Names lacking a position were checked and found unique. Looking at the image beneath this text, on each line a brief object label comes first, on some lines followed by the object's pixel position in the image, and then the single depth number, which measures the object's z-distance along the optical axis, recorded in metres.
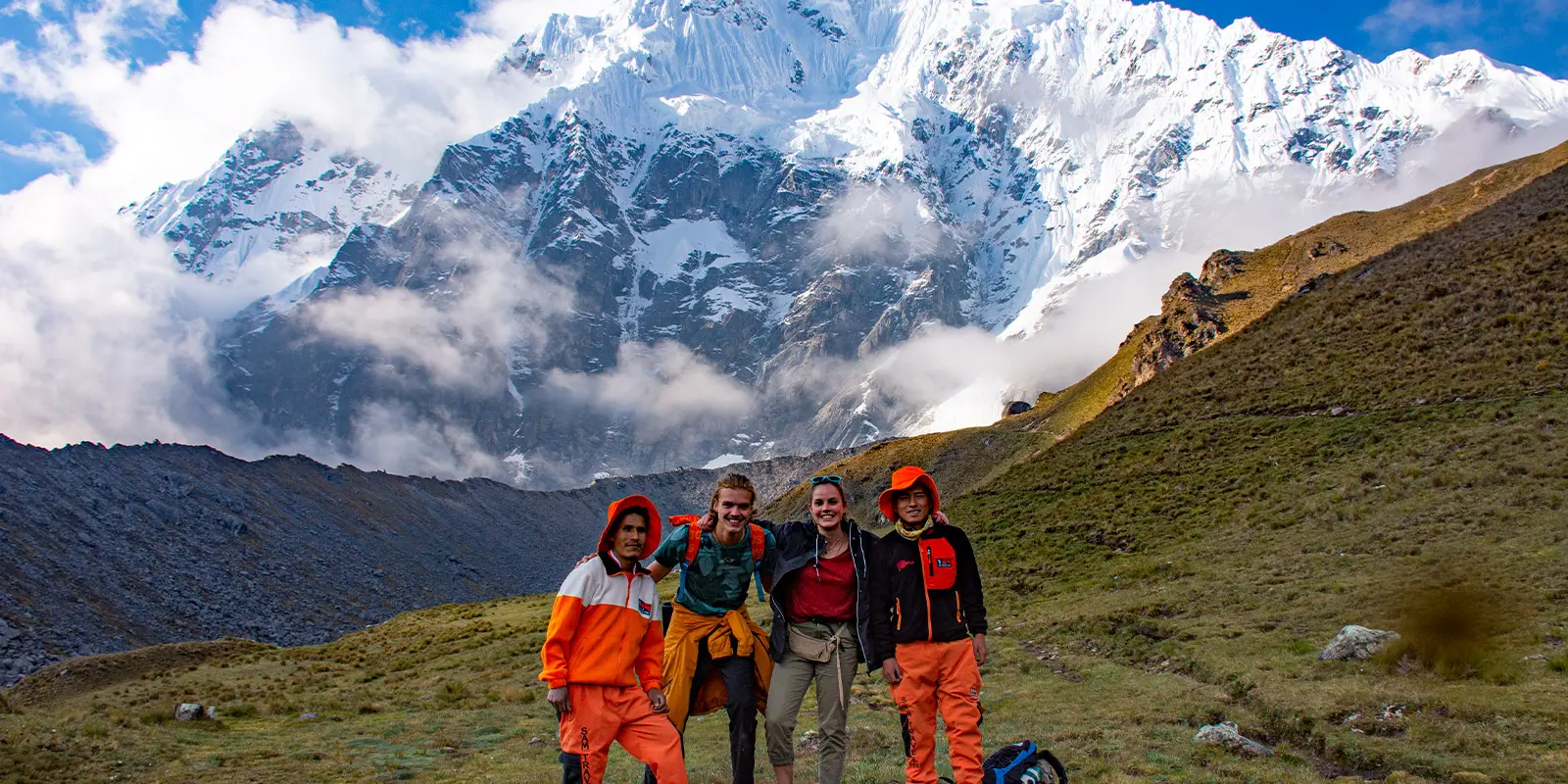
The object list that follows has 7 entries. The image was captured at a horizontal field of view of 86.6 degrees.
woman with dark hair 7.21
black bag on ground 7.02
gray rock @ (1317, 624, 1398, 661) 12.95
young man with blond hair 7.37
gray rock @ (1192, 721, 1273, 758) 9.43
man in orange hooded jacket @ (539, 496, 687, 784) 6.57
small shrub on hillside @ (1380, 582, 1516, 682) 11.55
